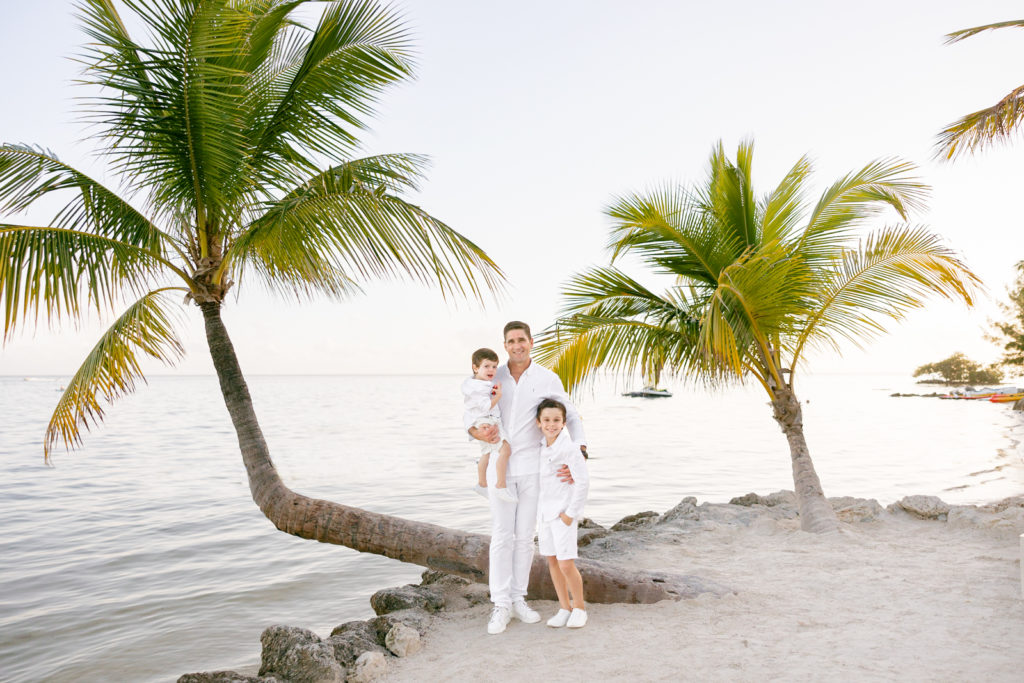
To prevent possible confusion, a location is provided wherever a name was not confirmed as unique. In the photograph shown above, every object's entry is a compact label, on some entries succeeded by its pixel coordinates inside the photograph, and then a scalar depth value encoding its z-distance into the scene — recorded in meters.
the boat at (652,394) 66.26
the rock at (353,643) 4.69
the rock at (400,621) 5.09
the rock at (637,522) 9.05
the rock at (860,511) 8.33
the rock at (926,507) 8.17
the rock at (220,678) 4.49
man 4.70
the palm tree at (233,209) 5.36
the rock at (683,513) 9.08
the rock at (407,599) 5.76
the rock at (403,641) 4.72
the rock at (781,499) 9.73
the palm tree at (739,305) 7.70
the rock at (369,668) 4.33
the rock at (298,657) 4.45
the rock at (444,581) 6.24
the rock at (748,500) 9.98
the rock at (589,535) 8.19
